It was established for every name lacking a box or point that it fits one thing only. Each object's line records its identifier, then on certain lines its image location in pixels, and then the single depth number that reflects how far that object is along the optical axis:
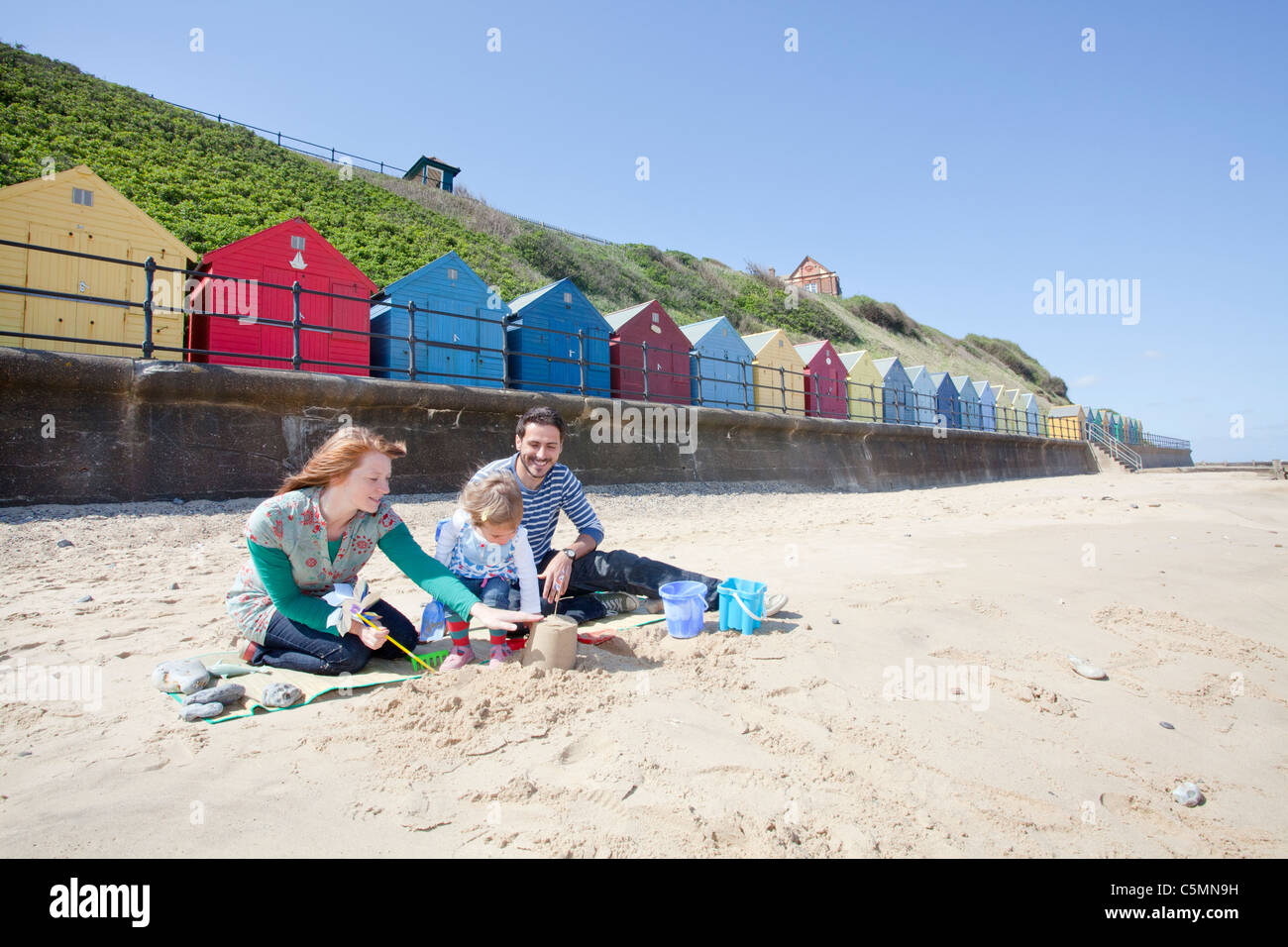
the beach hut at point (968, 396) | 27.62
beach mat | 2.08
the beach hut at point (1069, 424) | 35.41
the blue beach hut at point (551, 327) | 13.02
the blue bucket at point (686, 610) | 2.94
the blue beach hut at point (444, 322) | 11.83
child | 2.55
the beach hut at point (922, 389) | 24.83
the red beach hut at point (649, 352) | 14.70
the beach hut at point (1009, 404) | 31.50
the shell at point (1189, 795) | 1.59
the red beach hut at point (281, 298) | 10.43
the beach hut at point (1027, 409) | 33.62
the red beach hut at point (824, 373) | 19.08
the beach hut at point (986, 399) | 29.34
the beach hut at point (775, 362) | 17.69
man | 3.08
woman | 2.33
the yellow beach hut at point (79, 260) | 9.20
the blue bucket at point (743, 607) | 2.94
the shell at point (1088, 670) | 2.41
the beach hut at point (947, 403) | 26.17
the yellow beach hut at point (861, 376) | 21.31
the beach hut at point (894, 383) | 22.97
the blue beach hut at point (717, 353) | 16.22
